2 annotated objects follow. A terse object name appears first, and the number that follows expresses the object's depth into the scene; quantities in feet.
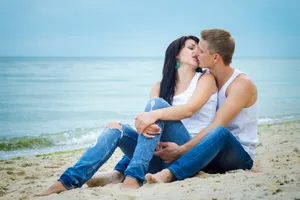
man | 12.81
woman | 12.63
